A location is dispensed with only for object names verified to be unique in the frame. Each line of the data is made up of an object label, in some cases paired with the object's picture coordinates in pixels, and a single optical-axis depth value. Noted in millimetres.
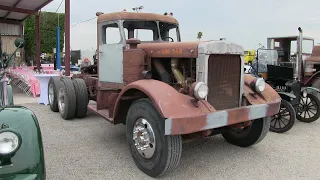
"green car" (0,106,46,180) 2066
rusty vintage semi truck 3248
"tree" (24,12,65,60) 27953
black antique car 5660
